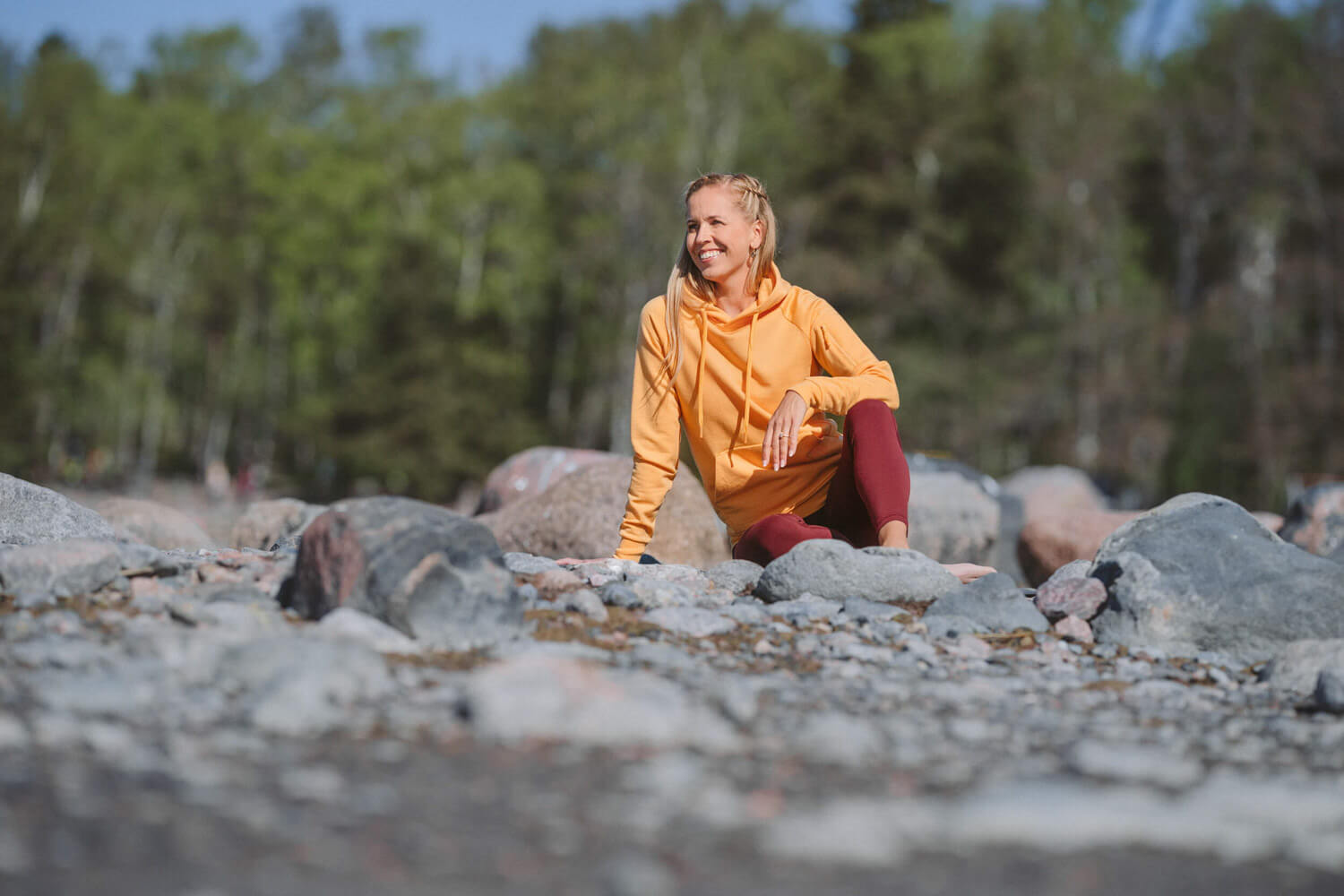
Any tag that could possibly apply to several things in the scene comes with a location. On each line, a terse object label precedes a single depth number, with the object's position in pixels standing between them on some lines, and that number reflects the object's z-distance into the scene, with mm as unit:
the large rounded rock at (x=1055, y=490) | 12797
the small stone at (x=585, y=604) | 3625
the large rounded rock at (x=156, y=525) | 6930
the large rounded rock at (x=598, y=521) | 6996
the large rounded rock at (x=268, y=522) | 7477
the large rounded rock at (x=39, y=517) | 4770
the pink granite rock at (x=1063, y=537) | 7922
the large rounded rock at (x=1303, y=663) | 3340
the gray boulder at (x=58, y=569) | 3520
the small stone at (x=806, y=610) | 3753
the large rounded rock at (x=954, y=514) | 8539
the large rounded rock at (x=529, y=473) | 8875
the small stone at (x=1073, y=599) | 3994
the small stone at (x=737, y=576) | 4293
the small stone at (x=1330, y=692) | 3037
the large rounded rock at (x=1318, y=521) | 7832
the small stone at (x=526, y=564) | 4402
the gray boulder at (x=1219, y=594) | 3783
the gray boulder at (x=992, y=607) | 3879
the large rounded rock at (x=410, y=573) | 3236
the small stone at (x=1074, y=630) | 3846
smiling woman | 4652
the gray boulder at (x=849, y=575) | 4031
